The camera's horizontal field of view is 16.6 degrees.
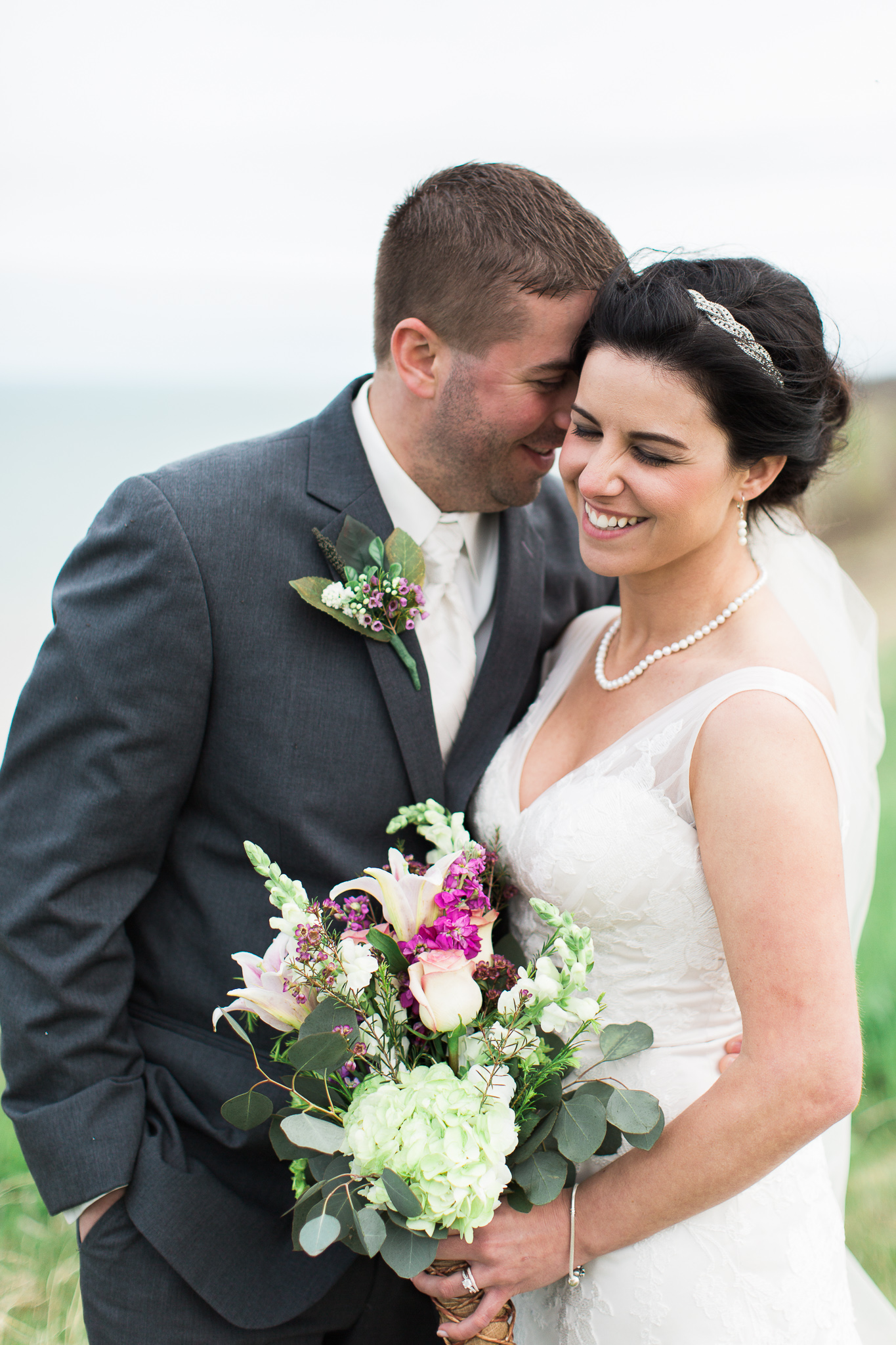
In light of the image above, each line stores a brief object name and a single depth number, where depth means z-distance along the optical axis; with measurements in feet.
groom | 7.10
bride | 6.67
